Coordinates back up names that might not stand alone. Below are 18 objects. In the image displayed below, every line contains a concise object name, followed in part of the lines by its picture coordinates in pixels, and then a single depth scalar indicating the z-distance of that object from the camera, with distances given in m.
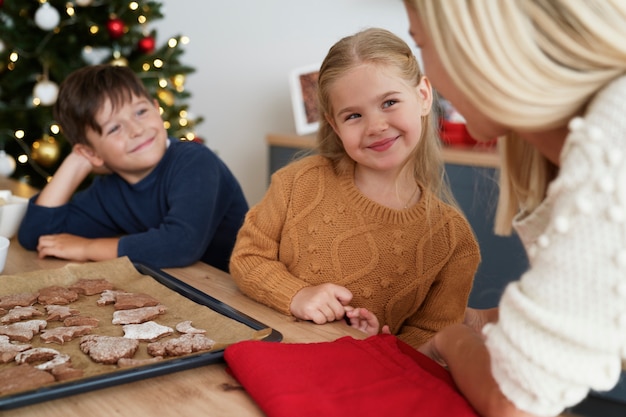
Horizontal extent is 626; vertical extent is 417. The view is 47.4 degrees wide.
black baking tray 0.80
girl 1.35
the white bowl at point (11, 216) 1.72
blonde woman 0.61
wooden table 0.80
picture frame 3.63
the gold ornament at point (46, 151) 3.11
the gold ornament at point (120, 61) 3.17
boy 1.64
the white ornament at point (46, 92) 2.98
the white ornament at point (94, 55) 3.23
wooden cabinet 2.79
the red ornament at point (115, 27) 3.10
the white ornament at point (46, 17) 2.93
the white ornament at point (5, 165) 2.73
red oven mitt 0.76
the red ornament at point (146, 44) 3.25
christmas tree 3.08
